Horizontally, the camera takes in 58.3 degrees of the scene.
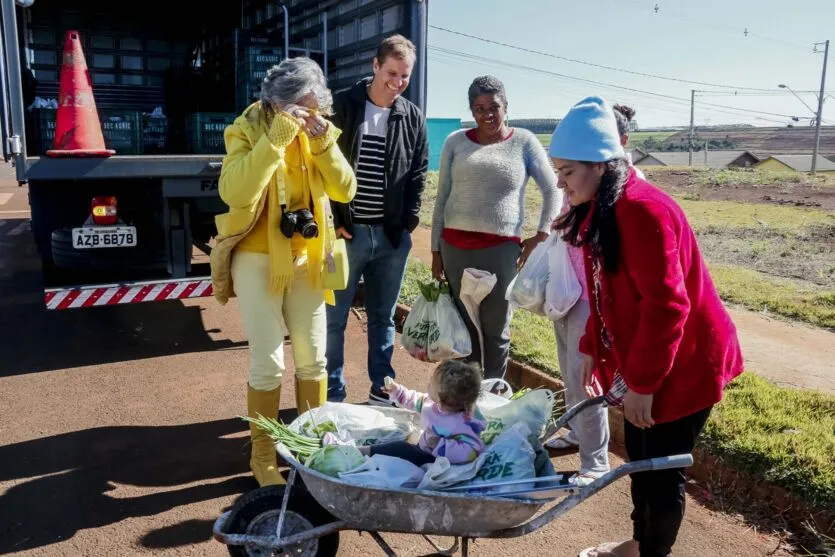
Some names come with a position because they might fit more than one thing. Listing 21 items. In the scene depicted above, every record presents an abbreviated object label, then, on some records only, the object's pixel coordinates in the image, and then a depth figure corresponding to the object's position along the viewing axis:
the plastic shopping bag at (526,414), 3.00
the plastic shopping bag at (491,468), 2.52
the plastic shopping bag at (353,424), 2.96
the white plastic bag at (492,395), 3.22
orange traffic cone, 5.70
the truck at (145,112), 5.66
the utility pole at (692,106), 78.44
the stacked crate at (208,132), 7.44
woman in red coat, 2.46
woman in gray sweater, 4.27
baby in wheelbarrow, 2.76
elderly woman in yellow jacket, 3.38
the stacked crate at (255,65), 7.70
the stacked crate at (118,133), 6.75
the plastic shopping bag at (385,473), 2.54
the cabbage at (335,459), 2.62
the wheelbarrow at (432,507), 2.41
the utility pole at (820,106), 55.16
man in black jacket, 4.31
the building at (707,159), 57.16
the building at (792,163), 49.91
